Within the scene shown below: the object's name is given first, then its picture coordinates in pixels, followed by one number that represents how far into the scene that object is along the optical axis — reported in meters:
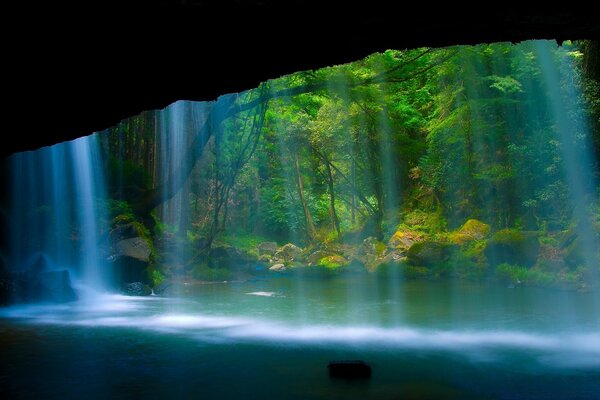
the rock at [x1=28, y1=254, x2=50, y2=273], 16.08
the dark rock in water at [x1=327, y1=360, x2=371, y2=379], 6.77
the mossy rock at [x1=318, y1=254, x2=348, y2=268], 28.55
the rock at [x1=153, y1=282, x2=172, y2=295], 18.03
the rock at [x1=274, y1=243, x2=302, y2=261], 32.19
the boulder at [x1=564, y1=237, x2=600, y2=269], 17.88
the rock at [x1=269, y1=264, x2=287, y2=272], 27.85
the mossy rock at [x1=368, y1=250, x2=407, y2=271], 24.86
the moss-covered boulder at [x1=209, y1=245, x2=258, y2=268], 25.11
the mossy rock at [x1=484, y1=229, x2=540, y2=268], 19.84
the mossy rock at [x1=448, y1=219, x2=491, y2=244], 23.66
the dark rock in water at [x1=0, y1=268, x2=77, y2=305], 13.77
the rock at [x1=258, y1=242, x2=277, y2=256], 33.88
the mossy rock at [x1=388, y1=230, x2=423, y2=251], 26.78
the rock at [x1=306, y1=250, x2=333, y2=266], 30.23
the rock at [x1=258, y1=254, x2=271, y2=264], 30.42
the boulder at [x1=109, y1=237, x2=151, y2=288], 17.19
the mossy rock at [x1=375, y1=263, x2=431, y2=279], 22.52
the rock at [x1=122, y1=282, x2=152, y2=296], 17.25
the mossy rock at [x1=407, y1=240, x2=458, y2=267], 22.70
